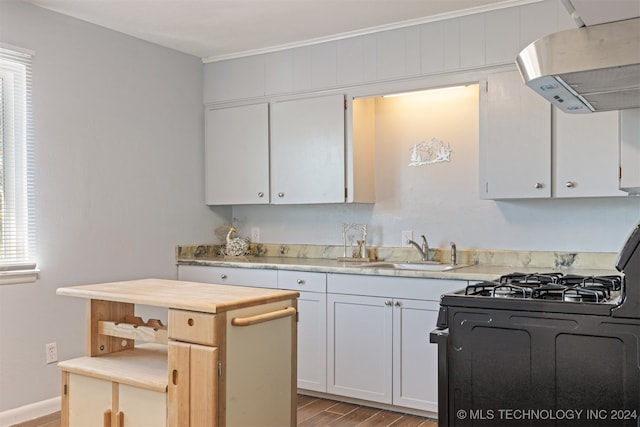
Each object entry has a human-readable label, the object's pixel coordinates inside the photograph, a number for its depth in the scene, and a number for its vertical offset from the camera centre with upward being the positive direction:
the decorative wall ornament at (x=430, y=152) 4.00 +0.45
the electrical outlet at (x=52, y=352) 3.62 -0.82
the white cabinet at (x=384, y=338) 3.40 -0.72
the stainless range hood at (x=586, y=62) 1.72 +0.47
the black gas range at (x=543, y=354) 1.70 -0.41
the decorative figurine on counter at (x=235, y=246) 4.72 -0.22
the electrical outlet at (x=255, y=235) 4.86 -0.14
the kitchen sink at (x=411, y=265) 3.83 -0.31
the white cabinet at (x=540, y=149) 3.20 +0.39
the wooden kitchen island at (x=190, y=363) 2.31 -0.62
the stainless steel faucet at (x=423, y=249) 3.97 -0.20
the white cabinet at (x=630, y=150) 2.84 +0.34
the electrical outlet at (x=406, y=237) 4.12 -0.13
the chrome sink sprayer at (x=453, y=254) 3.86 -0.23
